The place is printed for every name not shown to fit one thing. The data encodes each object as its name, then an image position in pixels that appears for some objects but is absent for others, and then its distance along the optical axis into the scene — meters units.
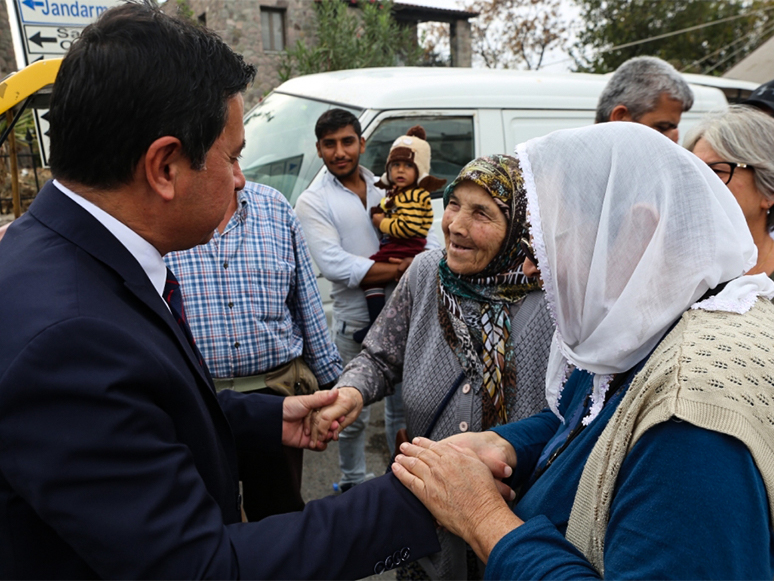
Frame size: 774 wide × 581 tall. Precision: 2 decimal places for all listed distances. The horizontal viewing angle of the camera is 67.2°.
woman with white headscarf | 0.96
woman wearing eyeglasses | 2.15
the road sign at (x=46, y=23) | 3.63
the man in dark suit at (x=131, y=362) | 0.98
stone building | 16.22
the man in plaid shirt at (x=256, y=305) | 2.43
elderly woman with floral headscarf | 2.02
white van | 4.12
